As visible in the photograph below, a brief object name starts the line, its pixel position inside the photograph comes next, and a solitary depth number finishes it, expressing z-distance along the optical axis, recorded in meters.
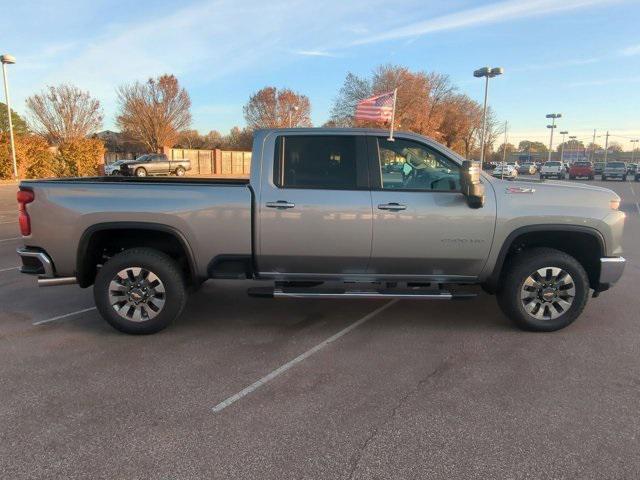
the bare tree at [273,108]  62.28
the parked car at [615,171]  41.38
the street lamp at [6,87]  25.67
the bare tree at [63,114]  47.62
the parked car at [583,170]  43.88
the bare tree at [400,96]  40.56
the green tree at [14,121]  60.83
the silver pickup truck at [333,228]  4.63
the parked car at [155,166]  34.13
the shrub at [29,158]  26.73
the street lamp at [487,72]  28.22
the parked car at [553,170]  49.66
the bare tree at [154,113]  52.72
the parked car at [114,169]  34.16
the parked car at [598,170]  49.96
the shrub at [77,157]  29.53
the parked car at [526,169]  58.59
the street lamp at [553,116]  57.09
